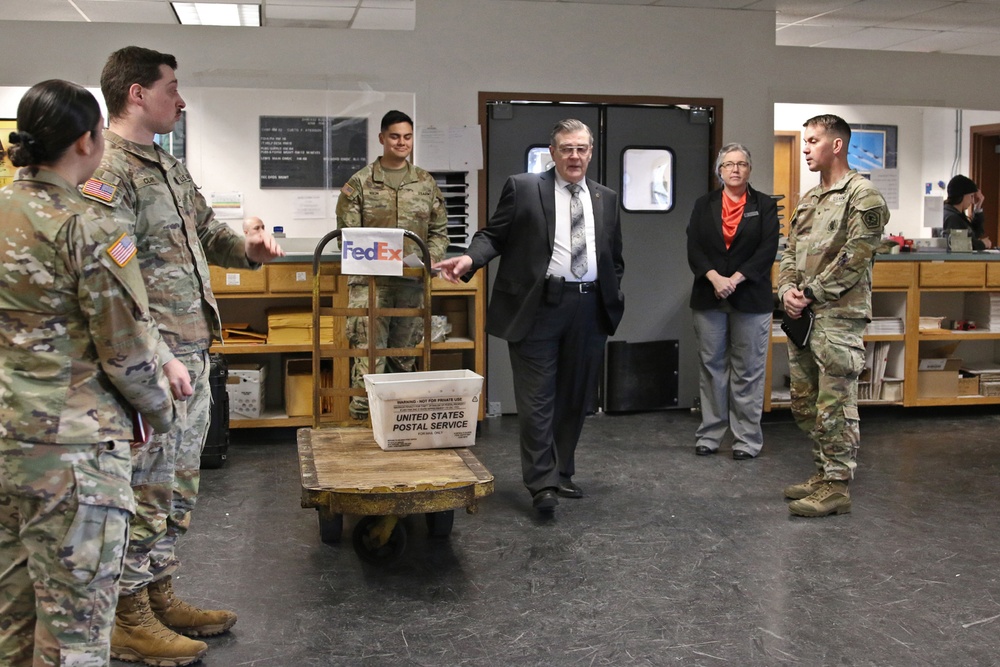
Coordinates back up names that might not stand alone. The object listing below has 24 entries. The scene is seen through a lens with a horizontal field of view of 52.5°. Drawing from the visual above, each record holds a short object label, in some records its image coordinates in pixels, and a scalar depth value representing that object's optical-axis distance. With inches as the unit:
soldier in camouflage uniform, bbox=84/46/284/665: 104.8
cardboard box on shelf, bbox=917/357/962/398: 266.2
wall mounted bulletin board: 247.9
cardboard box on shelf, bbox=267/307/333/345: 233.9
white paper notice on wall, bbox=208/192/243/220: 245.9
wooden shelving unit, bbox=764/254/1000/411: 259.4
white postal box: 145.9
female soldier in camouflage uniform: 77.0
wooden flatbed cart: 129.3
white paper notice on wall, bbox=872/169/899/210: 337.4
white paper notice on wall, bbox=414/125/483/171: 252.4
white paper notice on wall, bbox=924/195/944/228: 321.1
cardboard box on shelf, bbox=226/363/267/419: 229.3
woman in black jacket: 216.1
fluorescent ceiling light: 260.4
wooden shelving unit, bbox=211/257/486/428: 230.1
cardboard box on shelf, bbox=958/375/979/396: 269.3
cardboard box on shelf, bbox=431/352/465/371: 249.8
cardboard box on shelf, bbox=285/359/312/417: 233.0
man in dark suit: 168.4
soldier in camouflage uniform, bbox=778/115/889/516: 162.1
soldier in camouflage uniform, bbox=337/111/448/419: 216.4
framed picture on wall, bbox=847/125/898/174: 360.8
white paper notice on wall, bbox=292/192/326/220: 250.1
